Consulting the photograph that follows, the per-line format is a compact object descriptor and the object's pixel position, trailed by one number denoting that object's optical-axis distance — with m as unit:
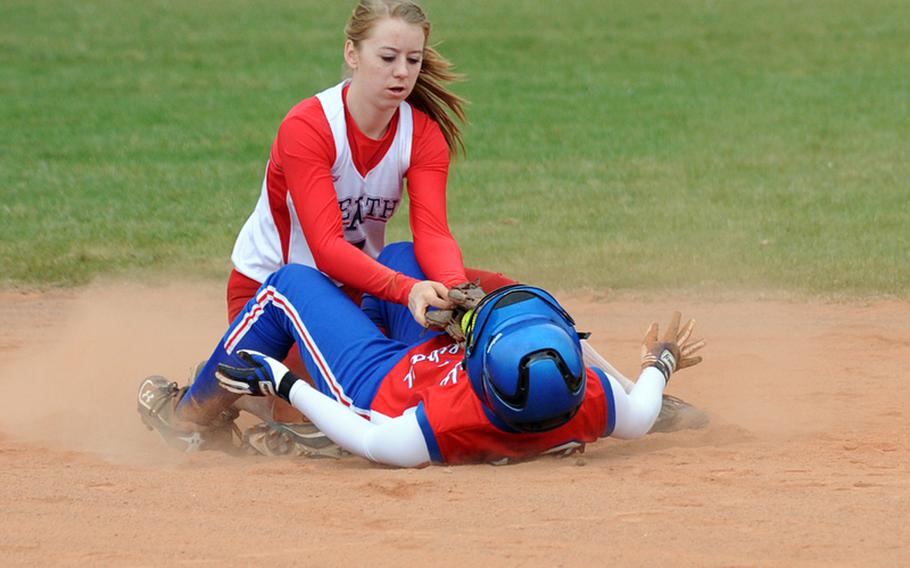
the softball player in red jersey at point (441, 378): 8.87
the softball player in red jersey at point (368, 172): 10.55
